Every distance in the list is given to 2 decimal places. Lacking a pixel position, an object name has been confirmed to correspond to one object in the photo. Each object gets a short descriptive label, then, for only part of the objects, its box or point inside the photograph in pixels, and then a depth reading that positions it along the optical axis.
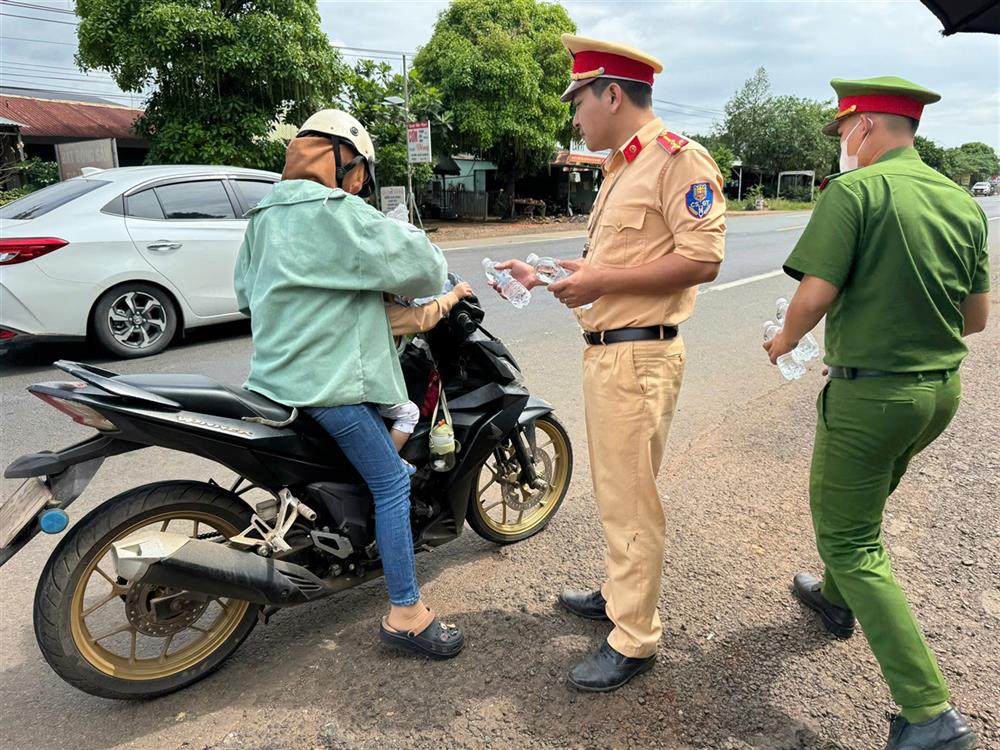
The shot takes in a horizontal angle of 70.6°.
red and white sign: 18.28
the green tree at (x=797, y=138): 55.03
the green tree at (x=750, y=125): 57.00
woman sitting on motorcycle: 2.13
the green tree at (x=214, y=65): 15.08
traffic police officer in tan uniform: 2.12
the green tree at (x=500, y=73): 24.00
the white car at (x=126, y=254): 5.59
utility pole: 19.46
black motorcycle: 2.05
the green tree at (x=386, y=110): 19.91
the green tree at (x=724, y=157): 42.47
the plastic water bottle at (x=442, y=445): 2.65
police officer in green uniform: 1.93
